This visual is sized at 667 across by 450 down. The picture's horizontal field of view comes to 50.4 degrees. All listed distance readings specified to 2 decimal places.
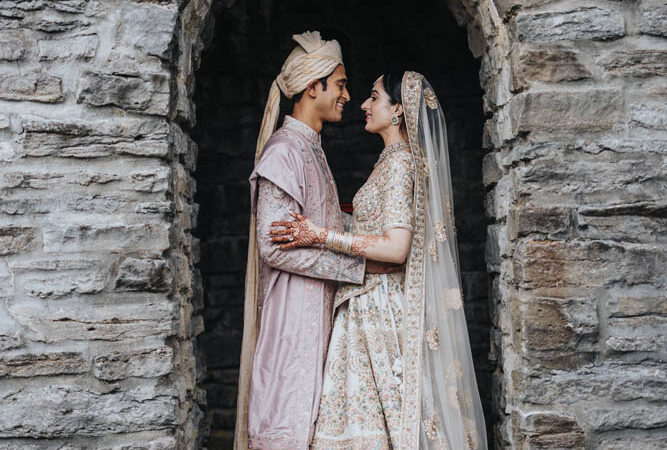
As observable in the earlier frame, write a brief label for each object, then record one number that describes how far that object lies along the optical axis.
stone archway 2.32
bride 2.53
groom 2.53
